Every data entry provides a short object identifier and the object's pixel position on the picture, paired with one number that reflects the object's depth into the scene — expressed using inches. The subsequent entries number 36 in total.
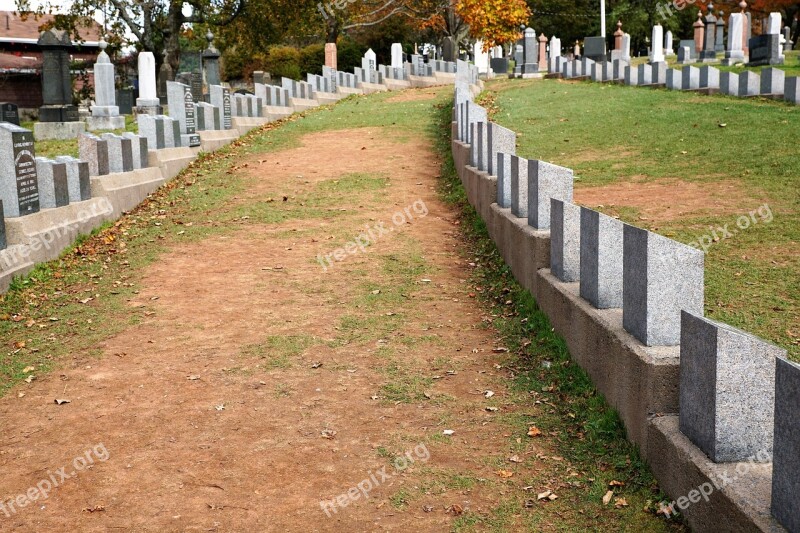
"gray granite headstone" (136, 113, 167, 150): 627.5
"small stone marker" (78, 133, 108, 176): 512.7
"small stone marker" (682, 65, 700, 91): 944.9
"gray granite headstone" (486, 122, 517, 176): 446.0
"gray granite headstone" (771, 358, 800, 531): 134.7
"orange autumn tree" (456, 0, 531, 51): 1670.3
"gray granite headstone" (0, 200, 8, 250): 392.5
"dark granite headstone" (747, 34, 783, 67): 1245.1
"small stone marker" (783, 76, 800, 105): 764.0
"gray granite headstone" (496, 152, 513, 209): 397.7
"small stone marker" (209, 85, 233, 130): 795.4
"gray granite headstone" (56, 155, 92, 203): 477.1
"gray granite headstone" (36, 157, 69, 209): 442.3
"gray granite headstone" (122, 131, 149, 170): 582.2
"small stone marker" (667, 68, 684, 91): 986.1
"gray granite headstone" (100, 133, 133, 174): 547.2
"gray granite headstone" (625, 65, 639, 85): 1093.8
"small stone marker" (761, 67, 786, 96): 806.5
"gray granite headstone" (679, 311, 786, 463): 159.2
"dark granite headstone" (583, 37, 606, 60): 1460.4
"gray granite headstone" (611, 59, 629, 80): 1167.8
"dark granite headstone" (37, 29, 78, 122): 1032.8
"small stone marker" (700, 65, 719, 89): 909.2
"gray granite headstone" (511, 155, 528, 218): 359.6
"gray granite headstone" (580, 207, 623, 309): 235.8
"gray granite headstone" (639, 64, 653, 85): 1064.4
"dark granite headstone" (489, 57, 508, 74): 1663.4
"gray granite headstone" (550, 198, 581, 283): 276.1
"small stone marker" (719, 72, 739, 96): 874.1
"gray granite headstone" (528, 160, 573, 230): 319.3
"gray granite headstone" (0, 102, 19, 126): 1027.9
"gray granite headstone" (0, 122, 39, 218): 409.1
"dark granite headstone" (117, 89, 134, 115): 1375.5
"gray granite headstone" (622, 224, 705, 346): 199.5
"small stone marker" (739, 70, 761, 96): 832.9
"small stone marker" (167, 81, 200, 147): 692.1
